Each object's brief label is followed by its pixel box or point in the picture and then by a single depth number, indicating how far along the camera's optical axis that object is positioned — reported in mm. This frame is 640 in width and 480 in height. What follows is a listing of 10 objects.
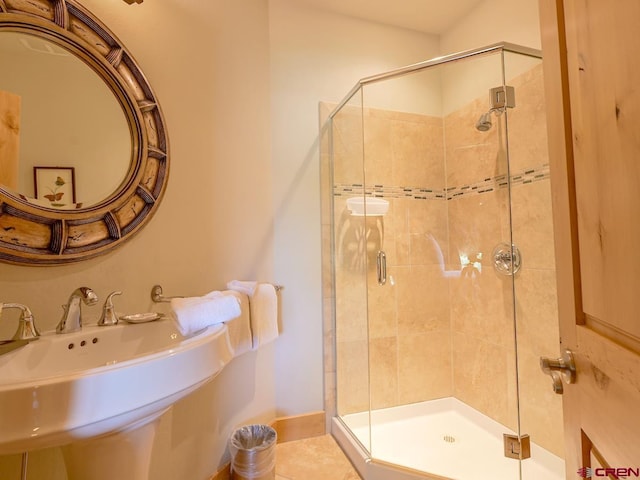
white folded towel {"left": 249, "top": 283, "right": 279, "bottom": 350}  1360
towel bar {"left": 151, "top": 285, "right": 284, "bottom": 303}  1189
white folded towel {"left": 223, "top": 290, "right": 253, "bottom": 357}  1254
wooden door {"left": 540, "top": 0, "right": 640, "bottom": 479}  399
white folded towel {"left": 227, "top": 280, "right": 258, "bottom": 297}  1363
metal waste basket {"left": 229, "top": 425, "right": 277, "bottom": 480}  1315
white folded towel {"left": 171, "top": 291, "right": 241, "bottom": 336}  968
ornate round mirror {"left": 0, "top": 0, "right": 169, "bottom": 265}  909
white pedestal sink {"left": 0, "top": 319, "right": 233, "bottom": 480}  545
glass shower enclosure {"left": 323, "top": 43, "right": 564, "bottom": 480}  1509
